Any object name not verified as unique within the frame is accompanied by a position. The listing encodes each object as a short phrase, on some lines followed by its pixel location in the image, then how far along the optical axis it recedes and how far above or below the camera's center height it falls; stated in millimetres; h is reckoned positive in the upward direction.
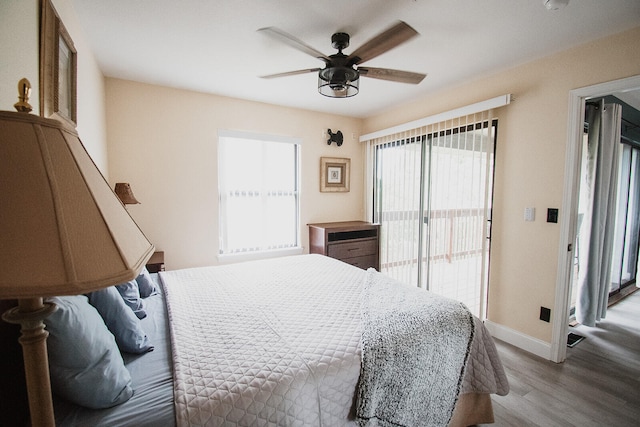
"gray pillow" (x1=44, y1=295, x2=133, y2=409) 866 -550
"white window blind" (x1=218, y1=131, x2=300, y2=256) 3414 +16
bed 965 -699
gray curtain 2742 -162
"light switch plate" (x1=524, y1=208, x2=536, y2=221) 2424 -146
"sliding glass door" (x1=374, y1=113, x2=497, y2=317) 2795 -128
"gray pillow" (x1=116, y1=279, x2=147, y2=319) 1504 -582
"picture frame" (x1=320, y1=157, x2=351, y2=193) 4027 +307
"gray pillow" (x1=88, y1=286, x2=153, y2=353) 1206 -564
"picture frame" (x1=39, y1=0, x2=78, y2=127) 1281 +638
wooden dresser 3611 -625
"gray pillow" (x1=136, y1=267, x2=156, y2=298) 1818 -618
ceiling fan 1496 +850
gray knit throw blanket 1212 -780
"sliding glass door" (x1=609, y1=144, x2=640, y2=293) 3559 -278
